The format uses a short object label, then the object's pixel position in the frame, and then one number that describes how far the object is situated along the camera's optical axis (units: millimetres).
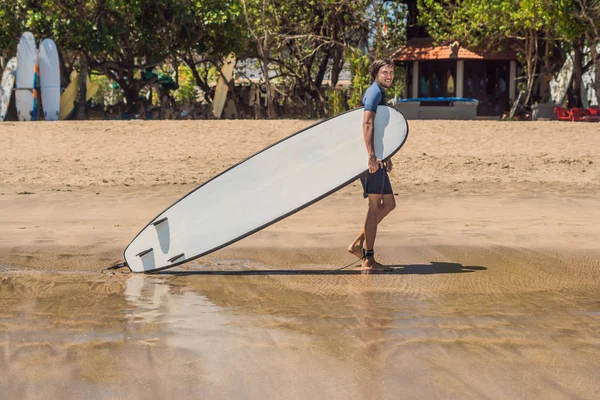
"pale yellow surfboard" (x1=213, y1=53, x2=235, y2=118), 25075
